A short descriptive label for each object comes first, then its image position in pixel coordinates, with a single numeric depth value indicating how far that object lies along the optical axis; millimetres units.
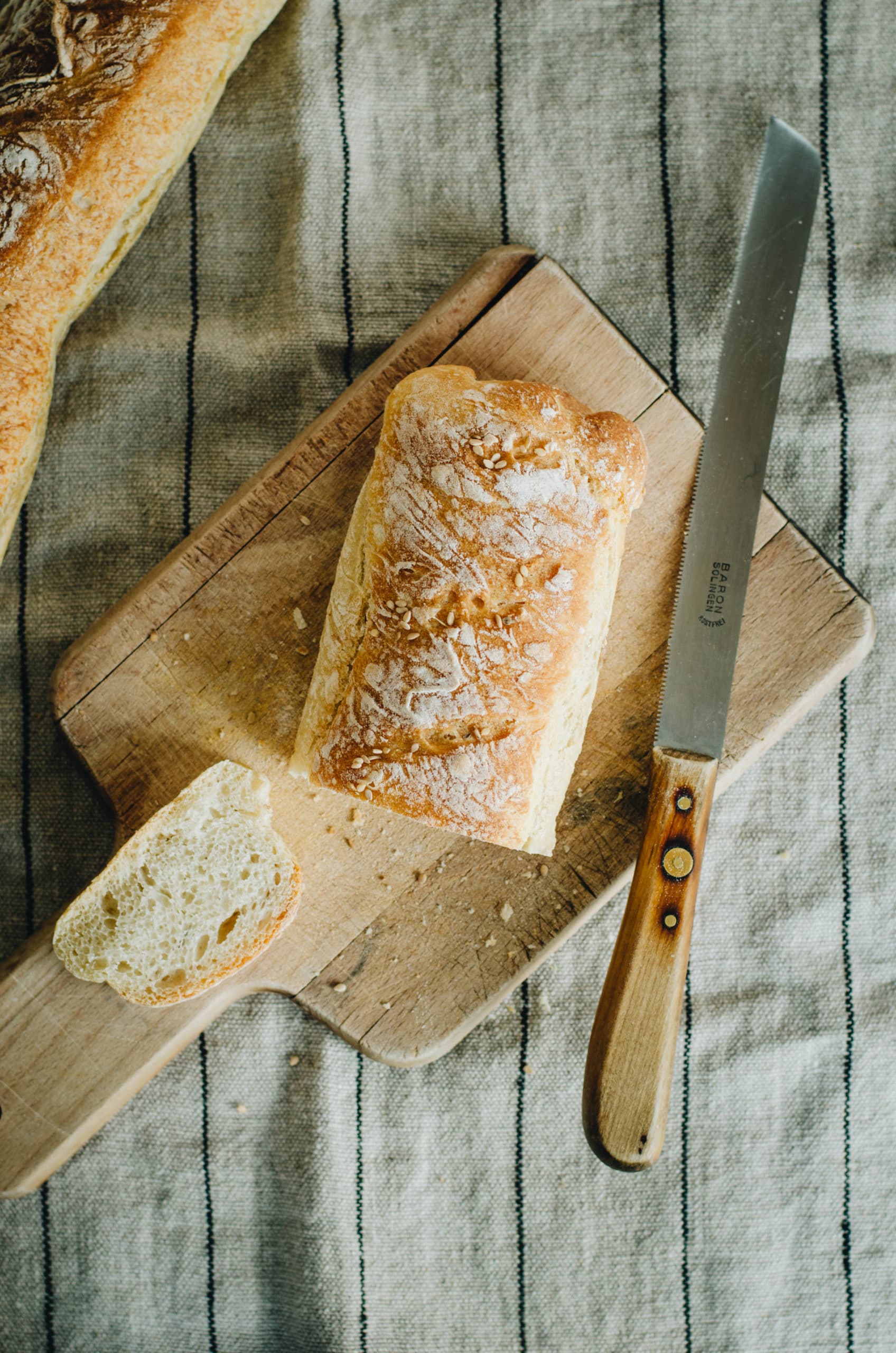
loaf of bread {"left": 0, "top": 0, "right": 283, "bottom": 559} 677
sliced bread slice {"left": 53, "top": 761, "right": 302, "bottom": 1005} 674
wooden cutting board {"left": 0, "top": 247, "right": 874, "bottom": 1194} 688
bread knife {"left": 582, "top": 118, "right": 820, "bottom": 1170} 667
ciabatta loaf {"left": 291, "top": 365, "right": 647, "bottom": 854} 643
